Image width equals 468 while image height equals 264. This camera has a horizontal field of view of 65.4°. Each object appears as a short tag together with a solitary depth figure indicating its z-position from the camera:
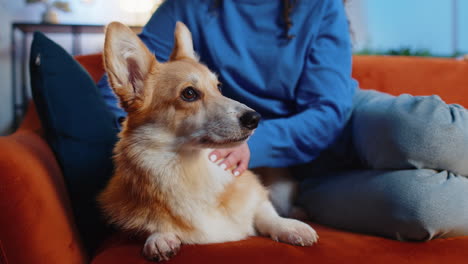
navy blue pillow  1.08
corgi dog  0.93
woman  0.97
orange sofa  0.79
